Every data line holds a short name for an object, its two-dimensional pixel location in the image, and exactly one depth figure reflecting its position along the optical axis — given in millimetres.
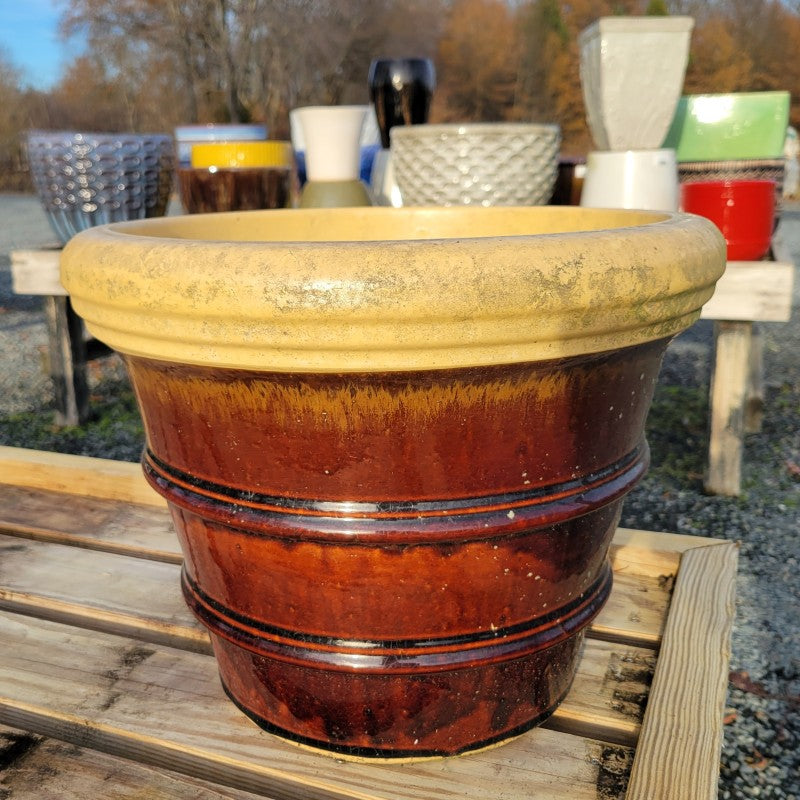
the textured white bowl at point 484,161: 1896
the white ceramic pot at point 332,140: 2102
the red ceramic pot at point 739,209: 2096
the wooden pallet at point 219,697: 855
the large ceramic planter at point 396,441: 634
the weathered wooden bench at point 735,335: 2051
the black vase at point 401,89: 2420
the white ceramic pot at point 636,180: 2041
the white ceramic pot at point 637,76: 2057
